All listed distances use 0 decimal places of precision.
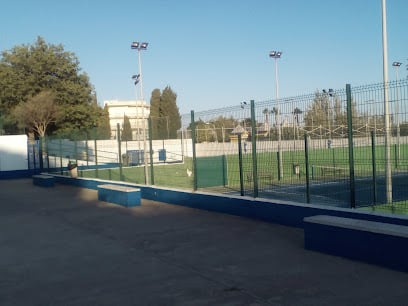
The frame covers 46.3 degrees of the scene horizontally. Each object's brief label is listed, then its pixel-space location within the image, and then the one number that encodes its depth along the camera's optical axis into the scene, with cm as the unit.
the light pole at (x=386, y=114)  820
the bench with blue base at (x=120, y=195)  1451
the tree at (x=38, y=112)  3656
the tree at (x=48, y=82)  4000
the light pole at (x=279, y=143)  1054
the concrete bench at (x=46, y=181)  2342
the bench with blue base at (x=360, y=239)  666
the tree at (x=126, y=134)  2257
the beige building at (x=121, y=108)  10831
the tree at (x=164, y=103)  7644
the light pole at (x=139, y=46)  2183
